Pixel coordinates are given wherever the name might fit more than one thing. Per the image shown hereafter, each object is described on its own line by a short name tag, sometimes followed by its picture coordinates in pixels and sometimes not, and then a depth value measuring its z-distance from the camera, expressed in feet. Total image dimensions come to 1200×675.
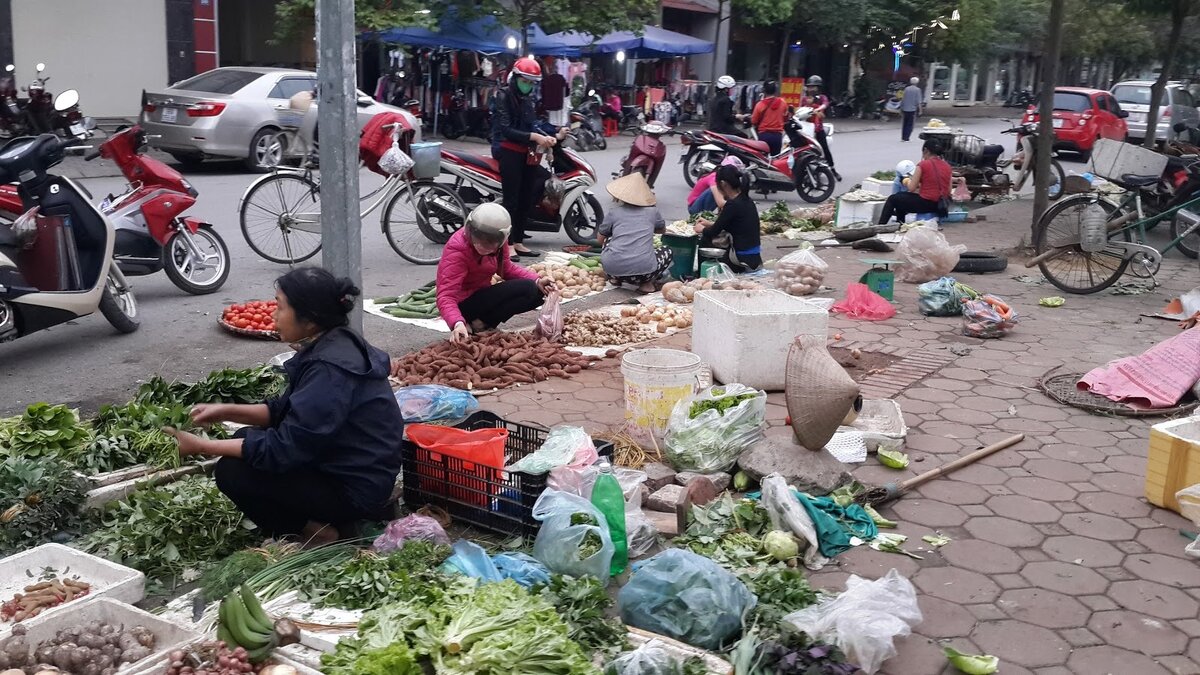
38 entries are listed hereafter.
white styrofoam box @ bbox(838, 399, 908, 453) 17.80
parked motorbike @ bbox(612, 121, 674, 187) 35.42
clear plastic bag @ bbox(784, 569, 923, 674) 11.18
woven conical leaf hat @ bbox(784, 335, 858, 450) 15.90
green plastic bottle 13.43
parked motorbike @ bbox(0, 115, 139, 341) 21.12
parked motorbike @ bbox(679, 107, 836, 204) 48.98
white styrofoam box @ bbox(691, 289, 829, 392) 20.48
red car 64.75
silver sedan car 49.73
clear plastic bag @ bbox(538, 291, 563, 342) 23.56
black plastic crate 13.91
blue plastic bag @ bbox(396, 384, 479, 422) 17.22
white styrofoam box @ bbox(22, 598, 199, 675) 10.96
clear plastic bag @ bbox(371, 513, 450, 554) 13.12
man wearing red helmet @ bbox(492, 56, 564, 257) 33.06
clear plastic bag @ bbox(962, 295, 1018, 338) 25.85
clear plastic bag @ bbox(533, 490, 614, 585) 12.67
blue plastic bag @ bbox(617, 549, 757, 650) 11.60
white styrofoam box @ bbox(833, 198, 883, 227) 41.67
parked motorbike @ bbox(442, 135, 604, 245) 33.99
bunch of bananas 10.62
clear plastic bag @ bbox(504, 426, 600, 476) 14.10
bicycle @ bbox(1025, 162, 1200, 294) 30.45
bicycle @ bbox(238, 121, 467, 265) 30.17
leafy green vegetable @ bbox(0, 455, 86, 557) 13.60
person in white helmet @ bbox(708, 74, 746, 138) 52.29
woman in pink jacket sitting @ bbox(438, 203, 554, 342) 21.07
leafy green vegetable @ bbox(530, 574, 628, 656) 11.19
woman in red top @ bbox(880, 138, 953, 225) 38.24
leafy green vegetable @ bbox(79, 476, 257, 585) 13.30
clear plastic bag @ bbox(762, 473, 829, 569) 14.02
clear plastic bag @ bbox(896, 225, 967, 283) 31.37
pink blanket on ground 20.11
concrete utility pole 16.05
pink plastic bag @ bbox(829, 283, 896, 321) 27.55
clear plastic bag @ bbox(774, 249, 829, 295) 29.40
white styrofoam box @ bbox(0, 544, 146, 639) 12.21
